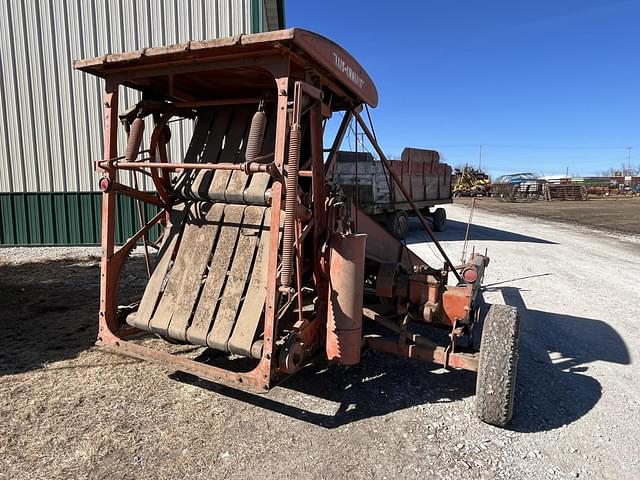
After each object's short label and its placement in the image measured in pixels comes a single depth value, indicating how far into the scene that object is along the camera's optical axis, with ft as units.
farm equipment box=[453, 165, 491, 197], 116.21
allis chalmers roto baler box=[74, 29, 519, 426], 10.54
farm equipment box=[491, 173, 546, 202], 134.51
